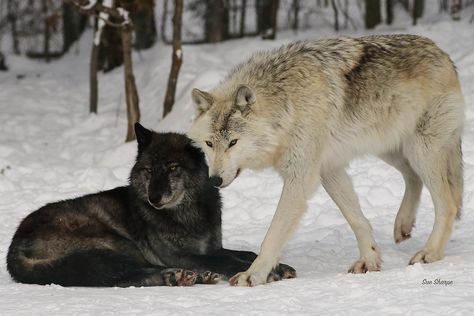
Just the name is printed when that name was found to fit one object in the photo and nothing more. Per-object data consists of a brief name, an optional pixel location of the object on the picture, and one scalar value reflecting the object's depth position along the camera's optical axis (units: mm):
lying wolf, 11656
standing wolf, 11312
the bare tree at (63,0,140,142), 23891
